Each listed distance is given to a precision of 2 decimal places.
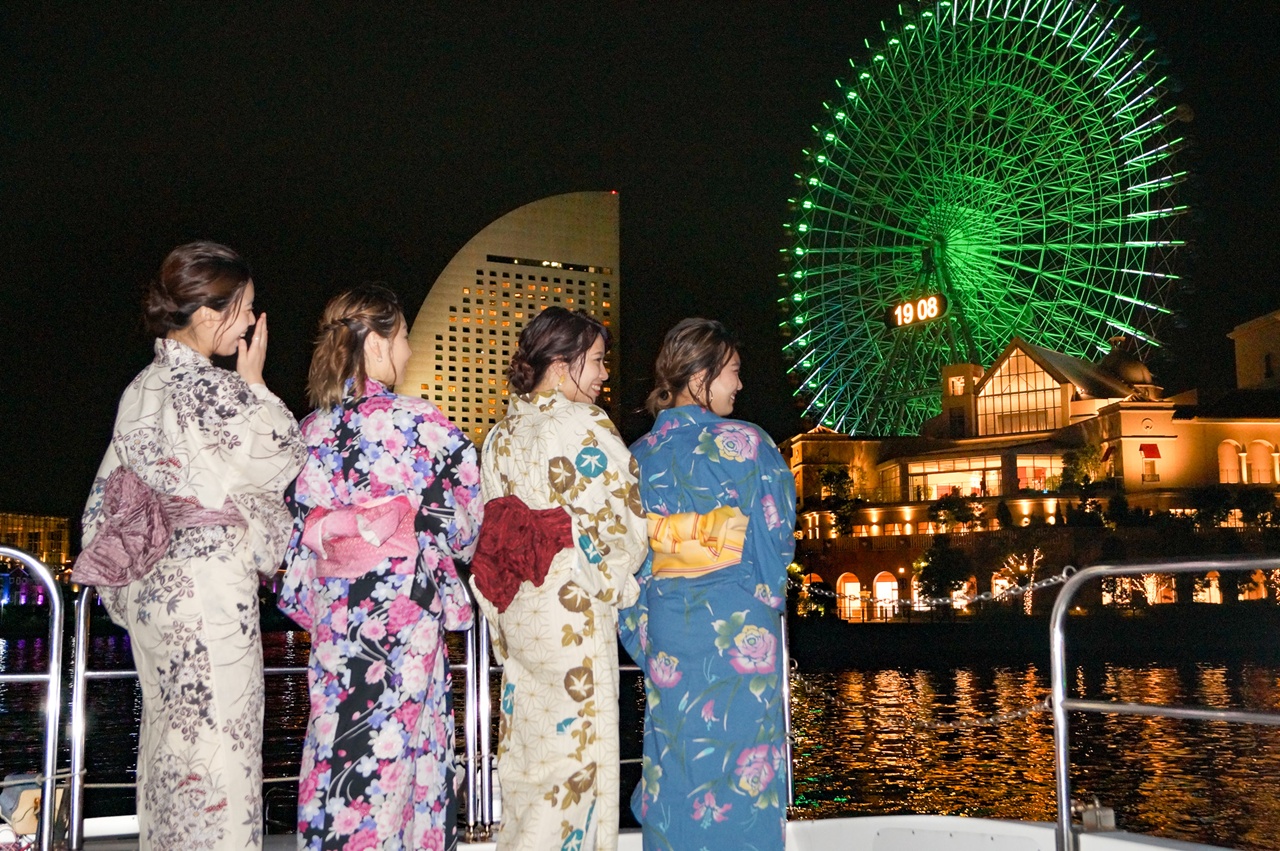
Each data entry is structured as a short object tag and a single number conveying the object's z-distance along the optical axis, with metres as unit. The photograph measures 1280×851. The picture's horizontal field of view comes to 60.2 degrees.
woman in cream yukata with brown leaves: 2.80
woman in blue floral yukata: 3.03
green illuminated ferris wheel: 35.69
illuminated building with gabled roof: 42.53
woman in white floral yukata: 2.36
